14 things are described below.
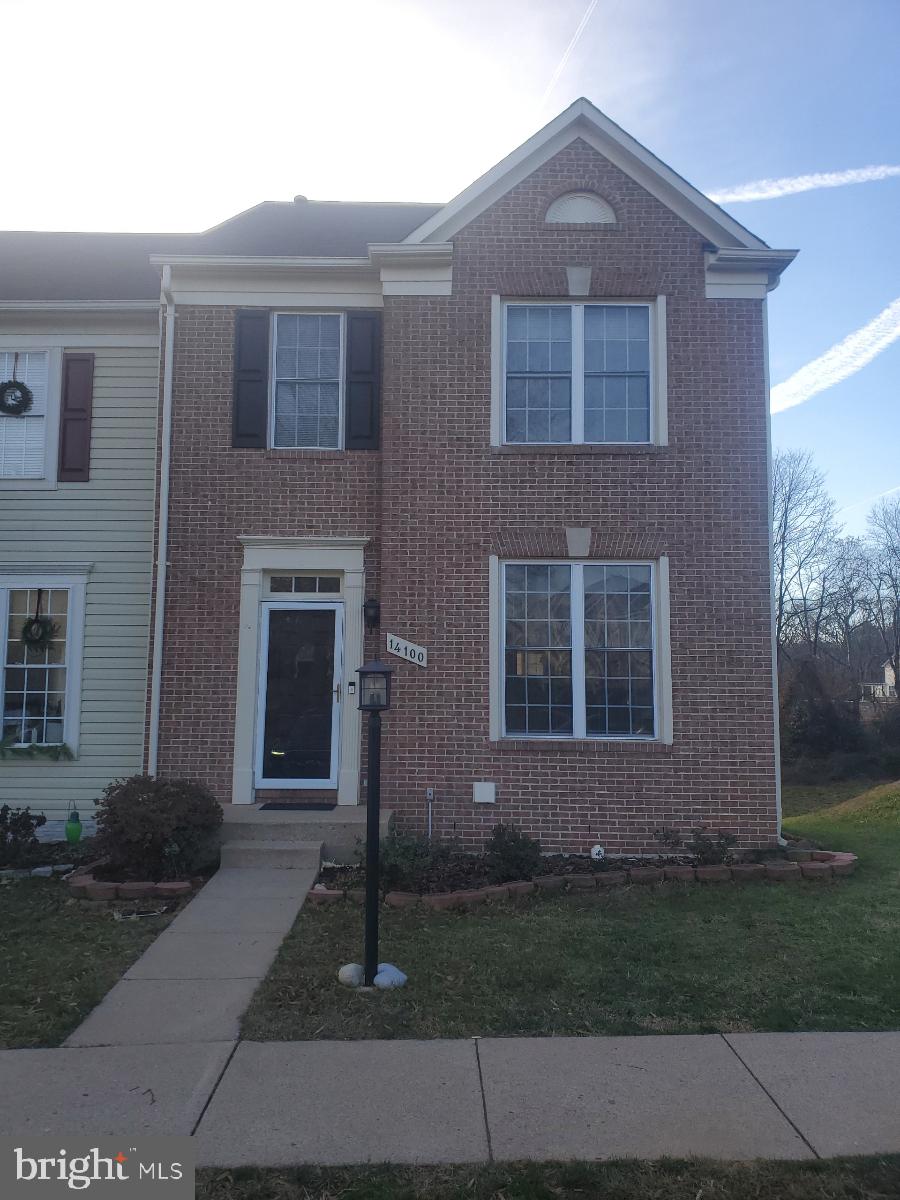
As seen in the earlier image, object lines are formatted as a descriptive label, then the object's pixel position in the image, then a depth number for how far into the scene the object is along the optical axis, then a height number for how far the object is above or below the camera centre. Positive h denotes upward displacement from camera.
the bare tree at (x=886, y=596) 37.53 +4.44
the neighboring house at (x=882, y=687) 35.60 +0.27
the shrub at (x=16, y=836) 8.14 -1.48
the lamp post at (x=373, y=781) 5.05 -0.57
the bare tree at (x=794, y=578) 35.38 +4.83
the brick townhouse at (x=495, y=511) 8.47 +1.86
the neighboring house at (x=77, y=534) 9.61 +1.77
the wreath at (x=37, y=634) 9.71 +0.60
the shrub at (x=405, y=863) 7.02 -1.46
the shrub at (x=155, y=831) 7.22 -1.25
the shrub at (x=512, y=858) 7.25 -1.46
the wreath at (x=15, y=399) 9.95 +3.37
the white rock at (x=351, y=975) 5.07 -1.74
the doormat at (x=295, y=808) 8.49 -1.22
